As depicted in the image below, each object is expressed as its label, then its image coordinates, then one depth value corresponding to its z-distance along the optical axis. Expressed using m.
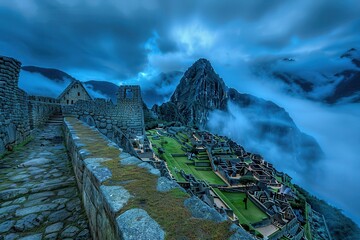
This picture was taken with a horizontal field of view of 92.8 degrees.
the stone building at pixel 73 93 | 27.20
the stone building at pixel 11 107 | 4.63
